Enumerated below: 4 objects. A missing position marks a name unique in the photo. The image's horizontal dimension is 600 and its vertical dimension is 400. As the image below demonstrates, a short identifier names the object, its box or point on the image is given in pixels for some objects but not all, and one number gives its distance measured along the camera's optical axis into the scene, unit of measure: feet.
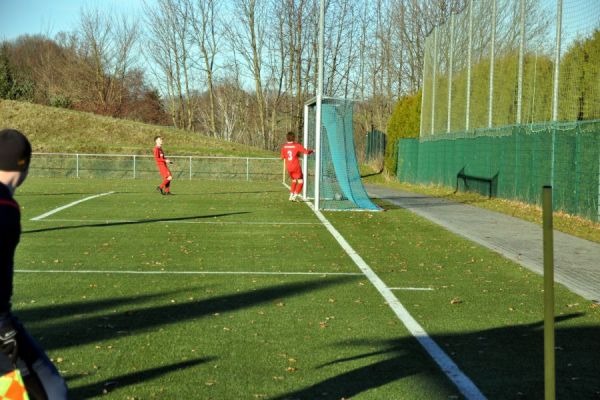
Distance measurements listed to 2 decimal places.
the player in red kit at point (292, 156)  81.92
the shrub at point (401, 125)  141.08
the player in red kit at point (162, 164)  91.61
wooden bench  89.01
